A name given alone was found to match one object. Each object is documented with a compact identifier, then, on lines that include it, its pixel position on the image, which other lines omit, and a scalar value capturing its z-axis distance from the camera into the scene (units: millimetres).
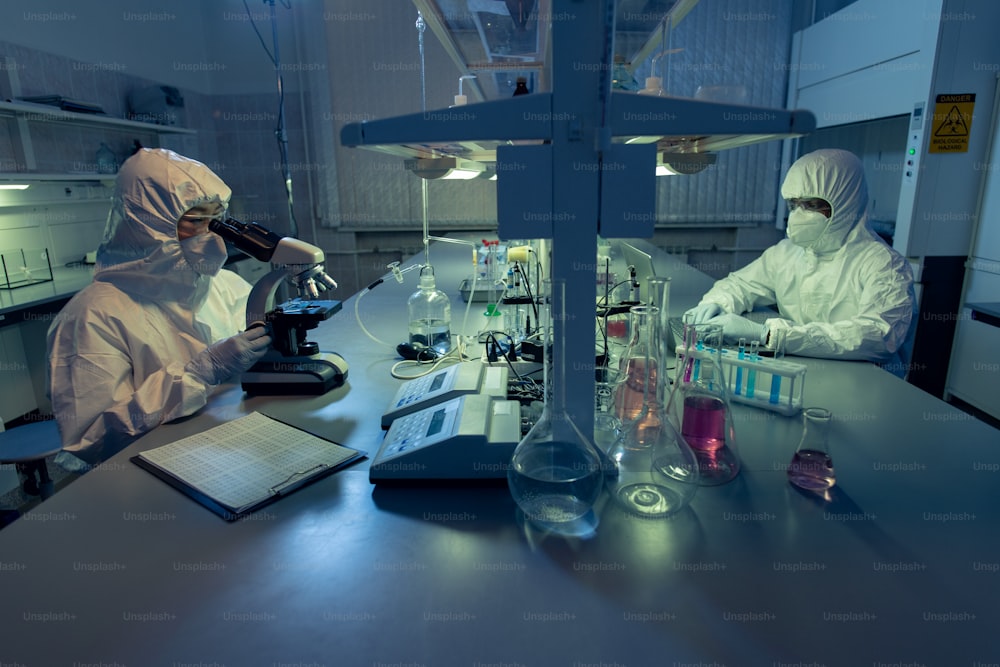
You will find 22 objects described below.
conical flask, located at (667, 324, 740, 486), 985
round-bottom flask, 851
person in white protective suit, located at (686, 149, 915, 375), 1758
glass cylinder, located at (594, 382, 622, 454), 1053
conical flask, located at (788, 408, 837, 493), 943
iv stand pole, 4144
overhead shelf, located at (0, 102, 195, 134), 2781
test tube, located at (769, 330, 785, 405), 1651
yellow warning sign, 2666
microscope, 1396
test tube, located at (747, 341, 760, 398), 1282
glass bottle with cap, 1704
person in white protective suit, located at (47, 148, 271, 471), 1337
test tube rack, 1224
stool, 1510
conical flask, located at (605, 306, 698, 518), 900
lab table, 642
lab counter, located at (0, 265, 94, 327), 2475
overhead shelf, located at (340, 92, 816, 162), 798
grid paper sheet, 956
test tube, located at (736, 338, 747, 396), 1301
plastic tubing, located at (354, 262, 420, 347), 1820
